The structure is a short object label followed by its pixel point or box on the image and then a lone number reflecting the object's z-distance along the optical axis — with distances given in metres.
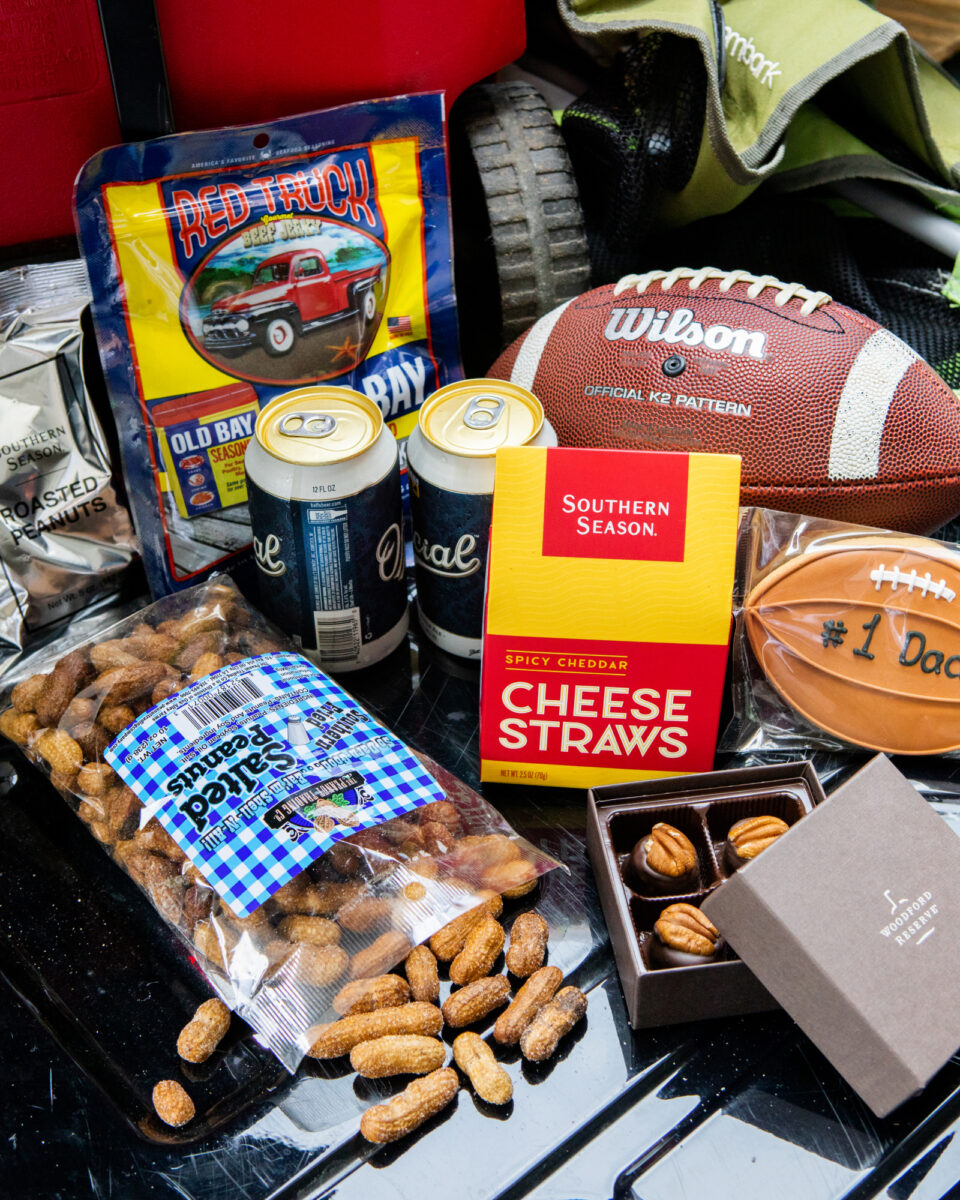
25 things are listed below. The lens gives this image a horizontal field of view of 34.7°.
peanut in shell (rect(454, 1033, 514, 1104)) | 0.54
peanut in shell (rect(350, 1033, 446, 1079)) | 0.54
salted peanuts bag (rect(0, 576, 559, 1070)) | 0.56
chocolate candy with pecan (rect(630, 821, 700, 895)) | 0.57
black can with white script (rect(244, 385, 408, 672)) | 0.62
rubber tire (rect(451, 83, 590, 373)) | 0.77
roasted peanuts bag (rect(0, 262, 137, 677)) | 0.67
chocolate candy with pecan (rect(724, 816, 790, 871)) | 0.57
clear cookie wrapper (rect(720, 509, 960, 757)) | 0.62
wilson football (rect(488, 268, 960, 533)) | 0.66
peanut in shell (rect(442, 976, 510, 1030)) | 0.56
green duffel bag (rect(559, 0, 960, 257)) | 0.78
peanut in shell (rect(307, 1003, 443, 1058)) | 0.55
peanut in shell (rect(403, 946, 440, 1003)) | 0.56
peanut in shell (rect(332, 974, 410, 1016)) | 0.55
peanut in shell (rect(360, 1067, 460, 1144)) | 0.53
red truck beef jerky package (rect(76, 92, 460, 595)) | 0.68
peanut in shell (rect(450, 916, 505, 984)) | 0.57
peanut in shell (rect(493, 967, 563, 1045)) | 0.56
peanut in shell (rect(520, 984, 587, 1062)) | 0.55
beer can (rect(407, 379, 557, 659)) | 0.63
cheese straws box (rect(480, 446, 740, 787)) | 0.59
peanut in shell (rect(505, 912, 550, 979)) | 0.58
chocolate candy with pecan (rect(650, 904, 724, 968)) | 0.55
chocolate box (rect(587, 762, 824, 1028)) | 0.55
